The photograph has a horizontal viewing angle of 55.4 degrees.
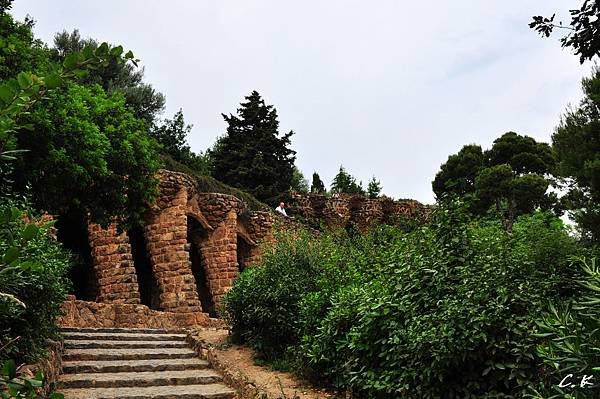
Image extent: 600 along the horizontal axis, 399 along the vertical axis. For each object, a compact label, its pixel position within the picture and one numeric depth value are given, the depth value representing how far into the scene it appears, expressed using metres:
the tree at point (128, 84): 27.17
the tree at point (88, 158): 7.33
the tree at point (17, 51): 7.22
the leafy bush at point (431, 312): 4.80
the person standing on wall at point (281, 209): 20.36
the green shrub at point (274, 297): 8.45
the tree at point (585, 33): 4.88
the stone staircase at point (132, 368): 6.99
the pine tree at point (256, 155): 26.55
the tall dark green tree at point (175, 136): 26.23
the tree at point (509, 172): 26.05
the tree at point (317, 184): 35.59
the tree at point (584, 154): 14.50
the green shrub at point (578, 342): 2.67
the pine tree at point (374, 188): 33.56
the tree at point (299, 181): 36.38
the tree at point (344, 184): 32.97
